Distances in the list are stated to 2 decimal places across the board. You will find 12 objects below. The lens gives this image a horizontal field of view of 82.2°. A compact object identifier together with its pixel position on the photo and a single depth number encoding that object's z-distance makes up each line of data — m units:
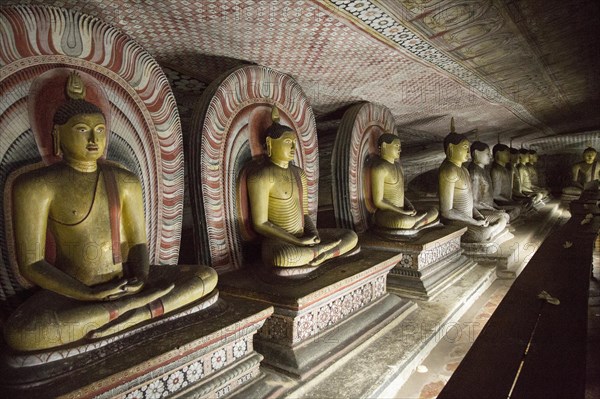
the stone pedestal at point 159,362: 1.37
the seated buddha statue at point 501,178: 7.39
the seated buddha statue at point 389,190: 3.99
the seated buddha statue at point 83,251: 1.55
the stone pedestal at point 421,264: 3.59
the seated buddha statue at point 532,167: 9.69
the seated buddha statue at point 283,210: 2.70
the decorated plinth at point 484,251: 4.70
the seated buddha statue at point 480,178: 6.11
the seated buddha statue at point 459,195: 4.86
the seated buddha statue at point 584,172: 9.74
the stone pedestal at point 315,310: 2.24
